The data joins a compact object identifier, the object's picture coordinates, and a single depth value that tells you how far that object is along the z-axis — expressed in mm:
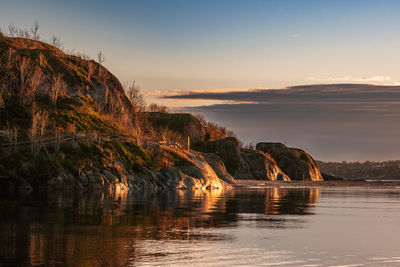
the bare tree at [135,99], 136625
